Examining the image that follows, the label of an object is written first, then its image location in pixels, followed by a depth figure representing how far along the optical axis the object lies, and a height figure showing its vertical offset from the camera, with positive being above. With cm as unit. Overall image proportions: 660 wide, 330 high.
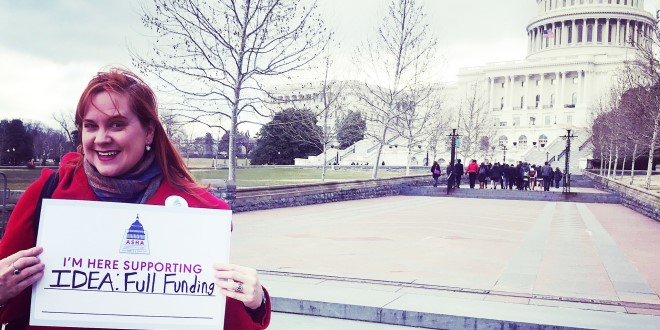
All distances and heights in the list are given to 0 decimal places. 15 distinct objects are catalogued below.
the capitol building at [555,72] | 10075 +1665
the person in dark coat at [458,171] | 3669 -64
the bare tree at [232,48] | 1967 +372
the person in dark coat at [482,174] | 3706 -79
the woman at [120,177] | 232 -11
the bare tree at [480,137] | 6222 +304
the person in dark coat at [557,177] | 4410 -102
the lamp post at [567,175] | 3288 -63
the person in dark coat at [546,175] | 3588 -72
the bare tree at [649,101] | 2334 +324
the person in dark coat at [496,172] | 3872 -68
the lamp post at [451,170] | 3303 -55
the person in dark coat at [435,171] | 3503 -65
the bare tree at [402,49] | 3447 +654
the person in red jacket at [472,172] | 3512 -65
